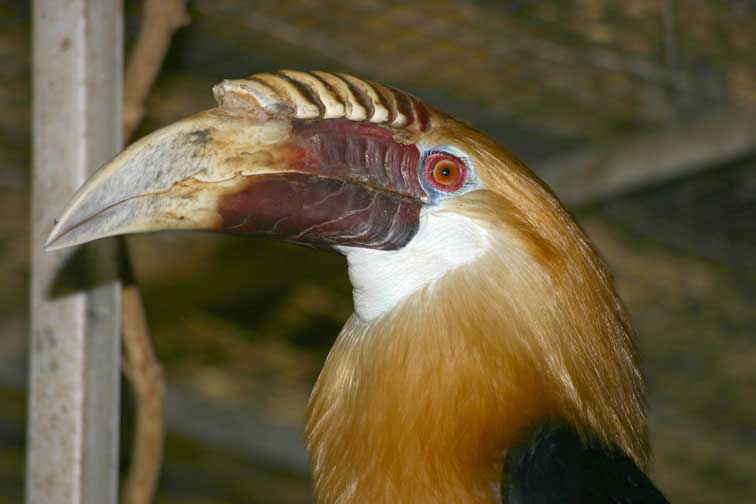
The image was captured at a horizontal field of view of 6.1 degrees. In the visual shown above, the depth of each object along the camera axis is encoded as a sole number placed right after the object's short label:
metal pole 3.44
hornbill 3.41
